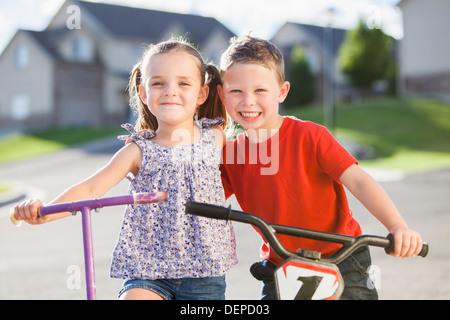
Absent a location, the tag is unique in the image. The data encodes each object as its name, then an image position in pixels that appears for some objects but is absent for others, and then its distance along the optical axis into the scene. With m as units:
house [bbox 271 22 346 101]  42.31
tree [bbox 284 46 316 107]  35.97
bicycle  1.65
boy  2.26
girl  2.22
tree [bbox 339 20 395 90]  33.75
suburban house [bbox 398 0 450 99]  31.56
